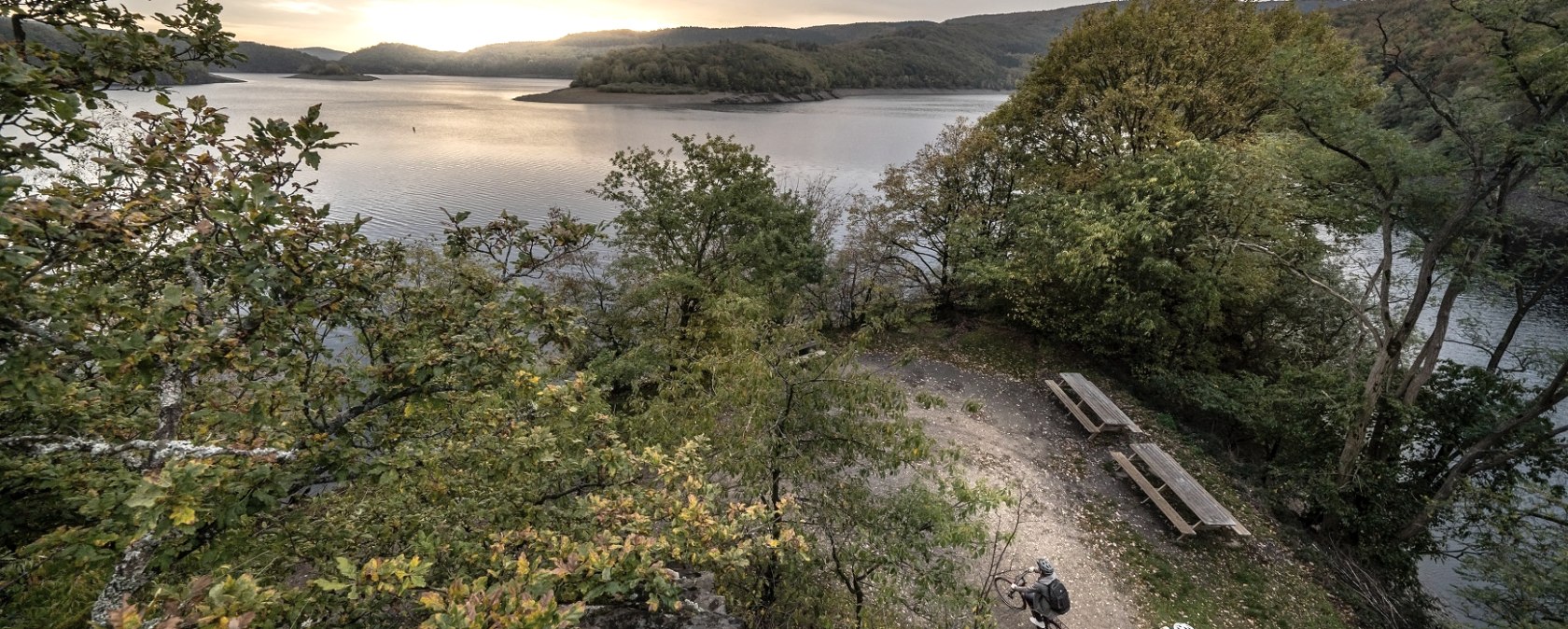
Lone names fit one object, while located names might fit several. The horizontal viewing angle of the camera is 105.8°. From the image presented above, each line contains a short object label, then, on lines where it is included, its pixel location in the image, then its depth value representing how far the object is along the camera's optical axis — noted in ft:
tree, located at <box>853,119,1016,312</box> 57.06
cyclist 25.85
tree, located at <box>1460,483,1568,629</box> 25.25
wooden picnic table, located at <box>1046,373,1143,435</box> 42.42
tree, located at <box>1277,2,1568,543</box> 26.53
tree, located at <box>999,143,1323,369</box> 43.75
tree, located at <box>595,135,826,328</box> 48.70
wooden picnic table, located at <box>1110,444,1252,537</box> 33.68
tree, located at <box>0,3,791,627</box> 9.21
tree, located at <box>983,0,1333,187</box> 51.39
